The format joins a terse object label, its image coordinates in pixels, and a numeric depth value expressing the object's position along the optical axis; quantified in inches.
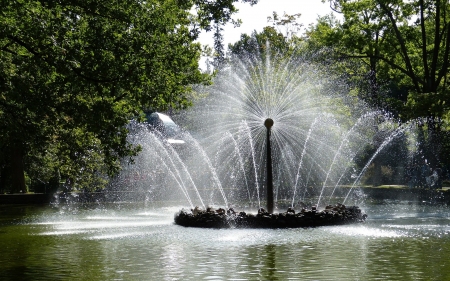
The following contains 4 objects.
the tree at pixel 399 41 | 1581.0
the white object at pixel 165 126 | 2221.7
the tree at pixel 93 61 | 641.6
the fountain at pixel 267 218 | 764.6
